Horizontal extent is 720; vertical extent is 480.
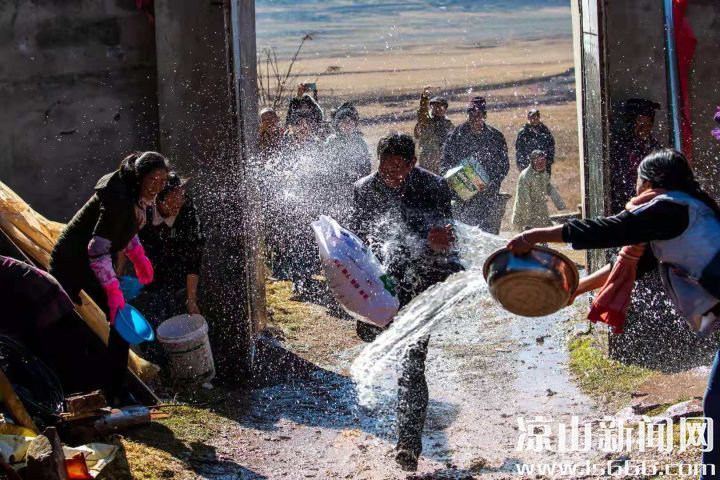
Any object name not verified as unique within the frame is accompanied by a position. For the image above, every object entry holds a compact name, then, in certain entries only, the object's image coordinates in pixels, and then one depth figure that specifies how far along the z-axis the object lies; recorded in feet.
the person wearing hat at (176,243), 25.14
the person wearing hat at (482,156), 39.58
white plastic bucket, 25.00
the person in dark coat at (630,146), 25.80
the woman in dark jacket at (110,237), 22.08
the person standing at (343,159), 37.78
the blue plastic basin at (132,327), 22.02
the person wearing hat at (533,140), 44.55
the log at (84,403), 20.31
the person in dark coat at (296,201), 36.65
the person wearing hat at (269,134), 35.80
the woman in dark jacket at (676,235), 16.71
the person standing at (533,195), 41.70
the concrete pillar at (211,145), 26.03
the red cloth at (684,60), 26.09
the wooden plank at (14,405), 19.20
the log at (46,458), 16.71
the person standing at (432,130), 42.16
